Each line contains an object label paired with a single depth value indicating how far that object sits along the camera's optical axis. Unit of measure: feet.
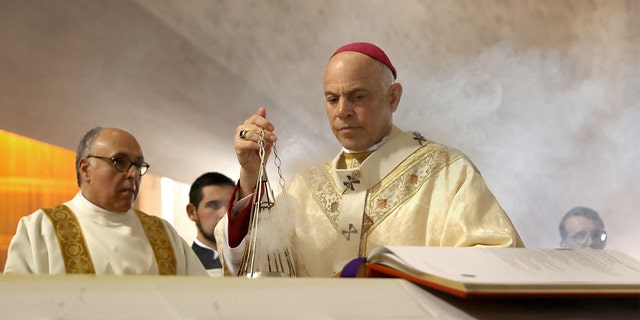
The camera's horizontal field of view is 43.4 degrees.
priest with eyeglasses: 11.14
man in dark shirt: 16.94
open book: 4.03
